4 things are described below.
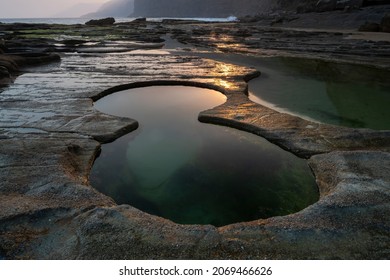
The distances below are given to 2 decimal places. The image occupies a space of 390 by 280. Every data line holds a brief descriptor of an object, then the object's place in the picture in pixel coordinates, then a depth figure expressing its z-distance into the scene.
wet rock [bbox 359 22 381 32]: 26.92
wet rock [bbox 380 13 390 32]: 25.74
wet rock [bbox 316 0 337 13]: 40.14
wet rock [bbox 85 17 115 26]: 52.31
